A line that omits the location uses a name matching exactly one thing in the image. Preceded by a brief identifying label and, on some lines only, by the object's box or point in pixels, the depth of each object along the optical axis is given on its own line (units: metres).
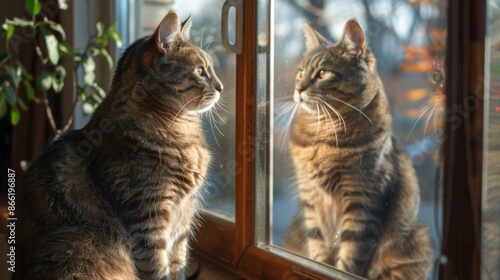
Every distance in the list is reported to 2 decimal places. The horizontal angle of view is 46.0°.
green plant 2.03
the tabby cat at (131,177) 1.32
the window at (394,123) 0.99
